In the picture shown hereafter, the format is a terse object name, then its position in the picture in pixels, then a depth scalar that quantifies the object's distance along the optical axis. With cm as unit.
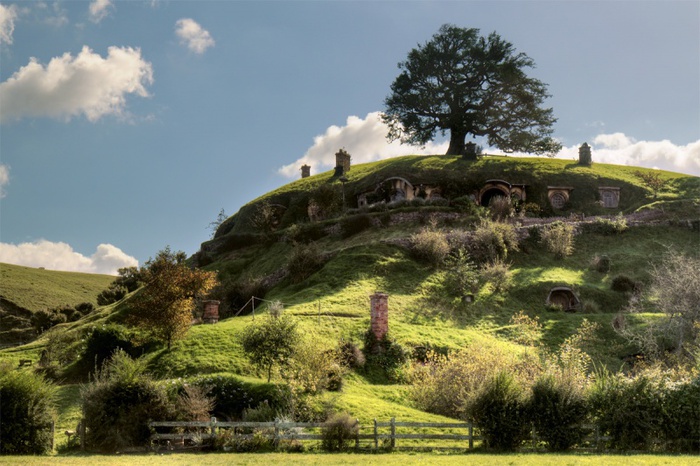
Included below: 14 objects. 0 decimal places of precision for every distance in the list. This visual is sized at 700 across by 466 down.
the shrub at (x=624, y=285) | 4703
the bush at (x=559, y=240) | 5272
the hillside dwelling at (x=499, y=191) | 6745
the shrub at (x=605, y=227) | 5694
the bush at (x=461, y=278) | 4516
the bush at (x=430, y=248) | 4956
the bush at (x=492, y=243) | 5075
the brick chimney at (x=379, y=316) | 3294
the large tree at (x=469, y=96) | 8031
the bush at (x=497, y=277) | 4612
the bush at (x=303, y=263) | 4950
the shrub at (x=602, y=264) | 5034
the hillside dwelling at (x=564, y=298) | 4541
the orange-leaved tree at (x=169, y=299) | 3309
